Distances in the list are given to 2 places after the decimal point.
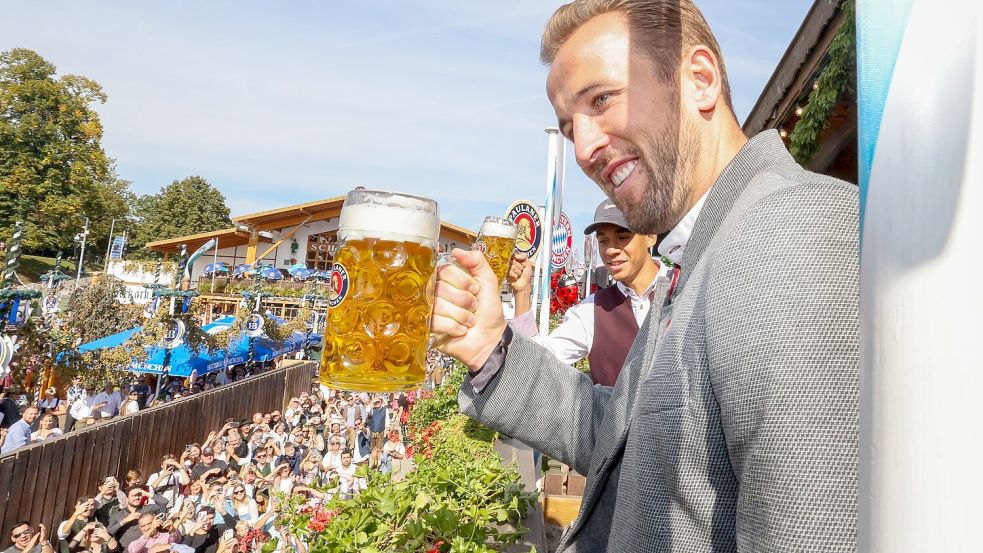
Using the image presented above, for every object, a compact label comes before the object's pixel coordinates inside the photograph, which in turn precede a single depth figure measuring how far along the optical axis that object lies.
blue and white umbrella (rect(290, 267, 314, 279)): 28.83
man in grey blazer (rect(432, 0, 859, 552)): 0.62
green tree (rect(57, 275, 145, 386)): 11.73
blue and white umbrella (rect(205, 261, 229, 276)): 29.64
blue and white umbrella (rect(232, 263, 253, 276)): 31.51
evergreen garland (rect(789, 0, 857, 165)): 2.42
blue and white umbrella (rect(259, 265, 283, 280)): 29.31
